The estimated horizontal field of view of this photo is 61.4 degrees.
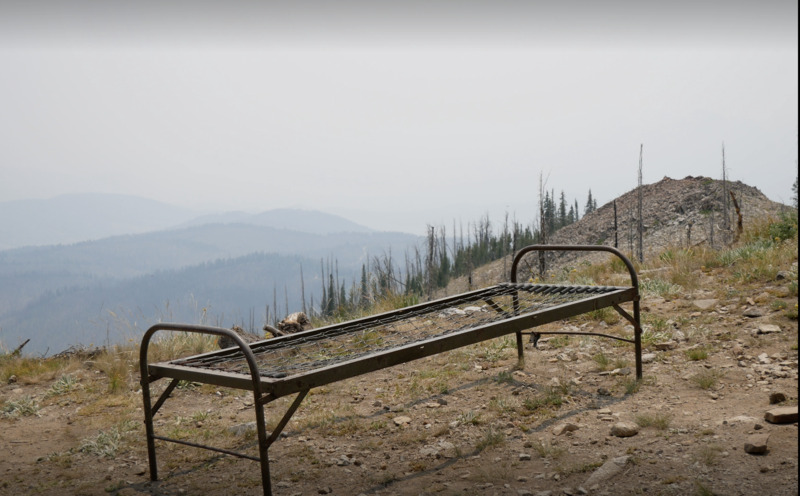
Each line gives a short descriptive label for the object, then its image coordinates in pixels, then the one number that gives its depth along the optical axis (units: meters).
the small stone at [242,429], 4.55
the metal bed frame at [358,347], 3.14
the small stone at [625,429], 3.84
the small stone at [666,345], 5.54
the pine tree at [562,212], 35.36
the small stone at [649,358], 5.31
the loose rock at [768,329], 5.42
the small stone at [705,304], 6.36
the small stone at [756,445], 3.26
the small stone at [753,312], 5.87
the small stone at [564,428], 4.04
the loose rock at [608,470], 3.25
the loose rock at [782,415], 3.60
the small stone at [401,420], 4.52
